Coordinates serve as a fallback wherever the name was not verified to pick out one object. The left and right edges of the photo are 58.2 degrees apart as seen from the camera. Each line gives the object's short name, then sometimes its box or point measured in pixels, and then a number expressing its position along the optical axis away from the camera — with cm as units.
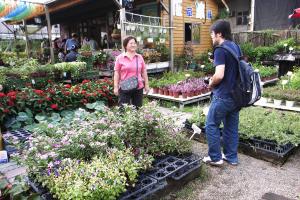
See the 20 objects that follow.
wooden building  1152
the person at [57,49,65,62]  1123
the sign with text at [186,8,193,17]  1186
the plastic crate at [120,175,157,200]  254
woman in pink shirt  418
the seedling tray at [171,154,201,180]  308
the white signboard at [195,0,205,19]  1241
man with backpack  317
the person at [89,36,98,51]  1250
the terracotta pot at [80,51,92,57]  839
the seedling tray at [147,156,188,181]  288
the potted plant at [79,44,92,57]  841
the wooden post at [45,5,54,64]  938
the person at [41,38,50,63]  1346
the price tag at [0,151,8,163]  363
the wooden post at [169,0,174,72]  961
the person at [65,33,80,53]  1010
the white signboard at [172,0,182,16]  1113
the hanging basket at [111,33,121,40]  1000
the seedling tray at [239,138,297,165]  368
